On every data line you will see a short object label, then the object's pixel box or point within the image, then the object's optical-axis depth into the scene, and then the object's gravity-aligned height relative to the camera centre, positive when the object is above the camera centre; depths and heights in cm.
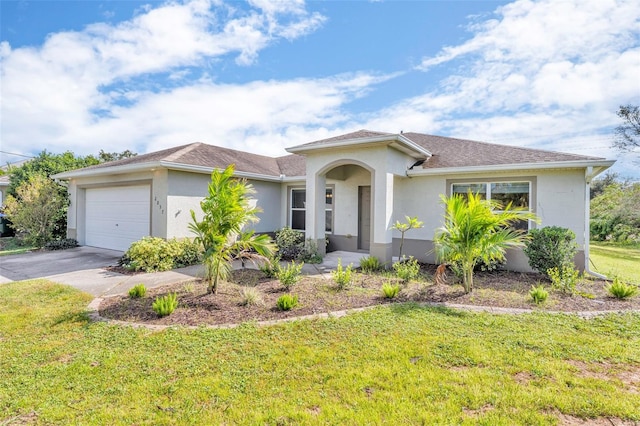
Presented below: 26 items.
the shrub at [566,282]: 690 -142
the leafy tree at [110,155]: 3003 +592
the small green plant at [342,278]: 728 -146
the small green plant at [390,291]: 655 -157
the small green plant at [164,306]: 554 -167
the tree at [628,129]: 2483 +759
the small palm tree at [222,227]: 657 -26
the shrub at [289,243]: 1176 -106
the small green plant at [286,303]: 584 -166
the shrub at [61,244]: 1422 -145
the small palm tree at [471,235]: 667 -37
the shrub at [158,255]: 977 -134
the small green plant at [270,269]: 846 -147
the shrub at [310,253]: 1122 -135
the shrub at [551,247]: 841 -78
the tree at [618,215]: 2234 +42
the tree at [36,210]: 1452 +14
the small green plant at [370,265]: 971 -152
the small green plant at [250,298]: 615 -167
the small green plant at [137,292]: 665 -168
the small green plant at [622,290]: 659 -151
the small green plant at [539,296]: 620 -156
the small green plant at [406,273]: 793 -143
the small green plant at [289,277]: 714 -143
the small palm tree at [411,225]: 952 -23
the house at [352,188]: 970 +112
